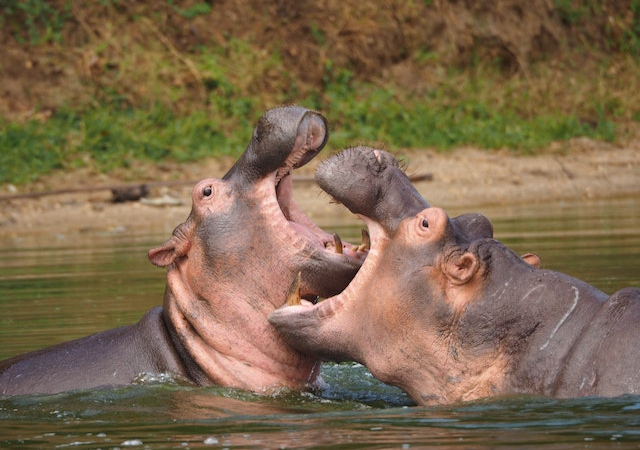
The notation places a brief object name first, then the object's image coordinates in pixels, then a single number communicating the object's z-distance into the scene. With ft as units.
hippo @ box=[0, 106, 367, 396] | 35.73
